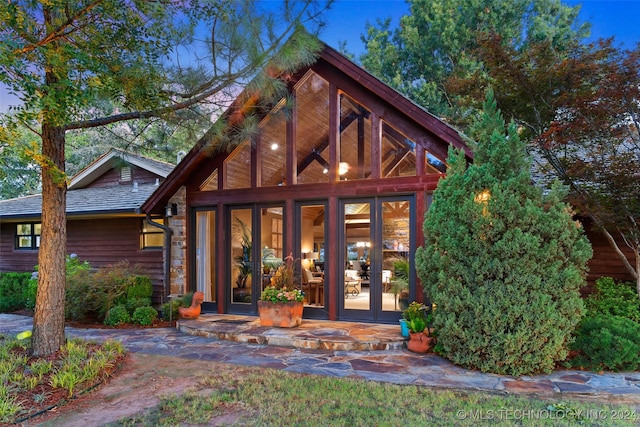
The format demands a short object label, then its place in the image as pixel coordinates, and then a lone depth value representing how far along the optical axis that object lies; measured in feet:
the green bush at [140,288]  28.66
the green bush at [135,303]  27.07
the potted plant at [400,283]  22.39
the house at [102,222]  32.48
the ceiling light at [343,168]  24.06
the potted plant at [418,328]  18.61
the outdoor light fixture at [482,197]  16.55
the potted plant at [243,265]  26.50
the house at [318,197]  22.44
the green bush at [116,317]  26.08
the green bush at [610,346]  15.75
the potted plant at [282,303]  22.61
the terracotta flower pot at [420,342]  18.58
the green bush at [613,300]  18.97
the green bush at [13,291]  33.96
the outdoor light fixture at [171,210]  28.04
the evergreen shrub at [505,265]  15.48
